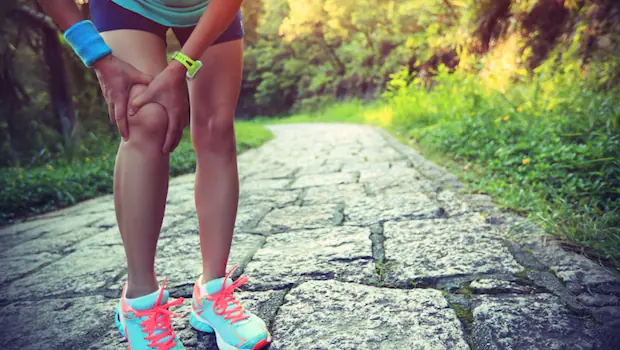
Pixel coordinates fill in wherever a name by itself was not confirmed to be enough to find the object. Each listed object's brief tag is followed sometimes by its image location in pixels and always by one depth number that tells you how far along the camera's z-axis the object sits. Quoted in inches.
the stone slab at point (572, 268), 49.4
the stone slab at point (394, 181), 106.6
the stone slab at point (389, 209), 83.4
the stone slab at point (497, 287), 49.3
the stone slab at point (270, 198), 109.6
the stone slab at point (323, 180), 128.1
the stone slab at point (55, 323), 47.9
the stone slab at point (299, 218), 85.0
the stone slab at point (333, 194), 104.9
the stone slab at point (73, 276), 63.4
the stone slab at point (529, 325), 38.8
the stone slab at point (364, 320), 41.6
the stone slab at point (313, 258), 58.4
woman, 39.6
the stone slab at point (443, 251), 55.7
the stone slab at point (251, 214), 90.9
